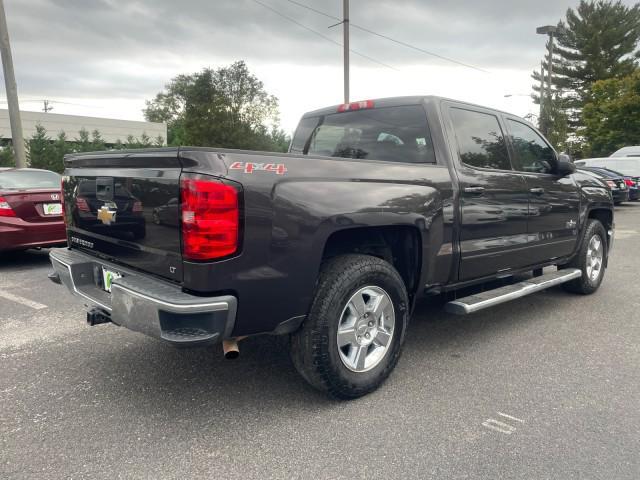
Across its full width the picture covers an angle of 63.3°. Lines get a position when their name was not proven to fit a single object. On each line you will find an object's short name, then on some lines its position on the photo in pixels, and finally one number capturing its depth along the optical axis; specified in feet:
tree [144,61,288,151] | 170.71
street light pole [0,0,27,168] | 40.83
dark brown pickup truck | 8.10
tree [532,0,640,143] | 145.79
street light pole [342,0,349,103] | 46.50
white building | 170.09
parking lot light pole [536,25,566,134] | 81.41
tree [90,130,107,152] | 110.57
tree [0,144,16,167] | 90.89
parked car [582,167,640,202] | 57.41
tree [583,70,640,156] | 105.19
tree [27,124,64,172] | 99.96
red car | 21.66
